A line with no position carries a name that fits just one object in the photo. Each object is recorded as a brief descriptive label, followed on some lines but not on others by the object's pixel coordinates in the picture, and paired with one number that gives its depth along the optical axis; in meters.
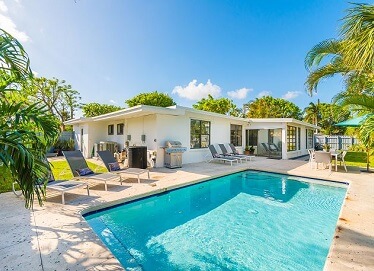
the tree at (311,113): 35.53
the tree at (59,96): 27.31
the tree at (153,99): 35.12
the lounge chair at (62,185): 5.36
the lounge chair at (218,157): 12.89
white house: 11.52
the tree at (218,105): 33.66
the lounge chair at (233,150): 14.78
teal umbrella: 9.88
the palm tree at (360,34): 3.00
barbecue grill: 11.15
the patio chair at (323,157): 10.13
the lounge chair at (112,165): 7.94
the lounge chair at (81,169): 6.80
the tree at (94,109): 36.31
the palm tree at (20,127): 2.01
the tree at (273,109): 30.63
